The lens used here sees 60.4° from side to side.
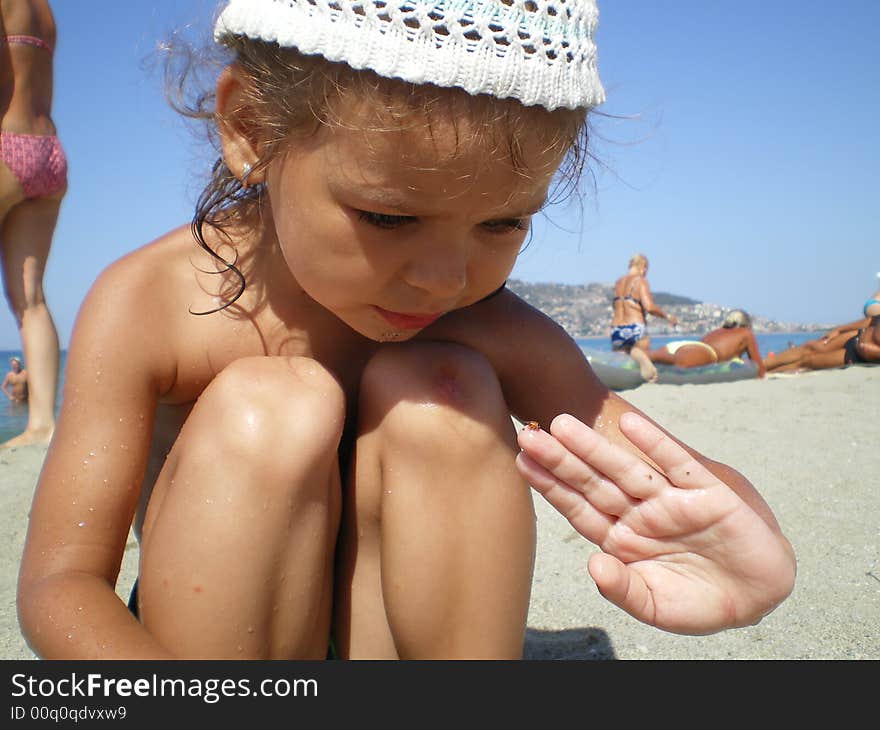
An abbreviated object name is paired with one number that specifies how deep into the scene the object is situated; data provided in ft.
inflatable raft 26.23
